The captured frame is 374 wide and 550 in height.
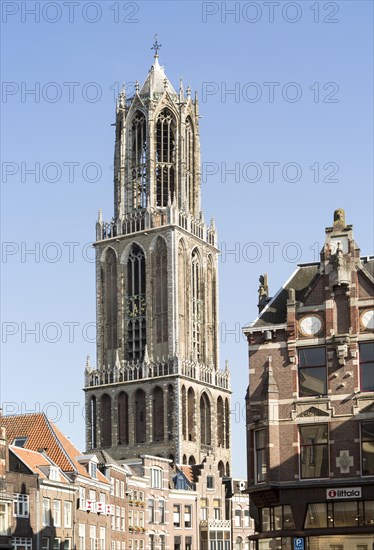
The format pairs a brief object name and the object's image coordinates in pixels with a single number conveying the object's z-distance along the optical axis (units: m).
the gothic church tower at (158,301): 135.38
